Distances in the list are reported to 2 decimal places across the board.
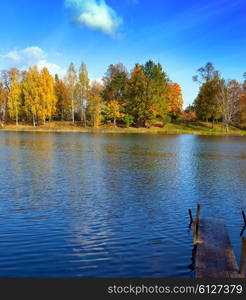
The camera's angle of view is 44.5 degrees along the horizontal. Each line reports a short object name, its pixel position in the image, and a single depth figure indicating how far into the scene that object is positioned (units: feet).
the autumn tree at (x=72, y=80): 350.64
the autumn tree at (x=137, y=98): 323.78
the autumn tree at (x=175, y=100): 363.97
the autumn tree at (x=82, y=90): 351.46
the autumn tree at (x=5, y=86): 356.18
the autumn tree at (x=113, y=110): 332.39
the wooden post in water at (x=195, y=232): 39.75
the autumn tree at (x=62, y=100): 366.22
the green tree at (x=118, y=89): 352.08
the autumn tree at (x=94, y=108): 330.75
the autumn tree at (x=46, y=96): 329.11
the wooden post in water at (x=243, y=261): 30.71
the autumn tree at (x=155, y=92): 322.65
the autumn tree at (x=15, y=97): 334.24
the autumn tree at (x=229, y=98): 326.03
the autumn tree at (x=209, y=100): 337.11
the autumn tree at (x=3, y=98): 356.79
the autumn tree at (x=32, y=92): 326.85
